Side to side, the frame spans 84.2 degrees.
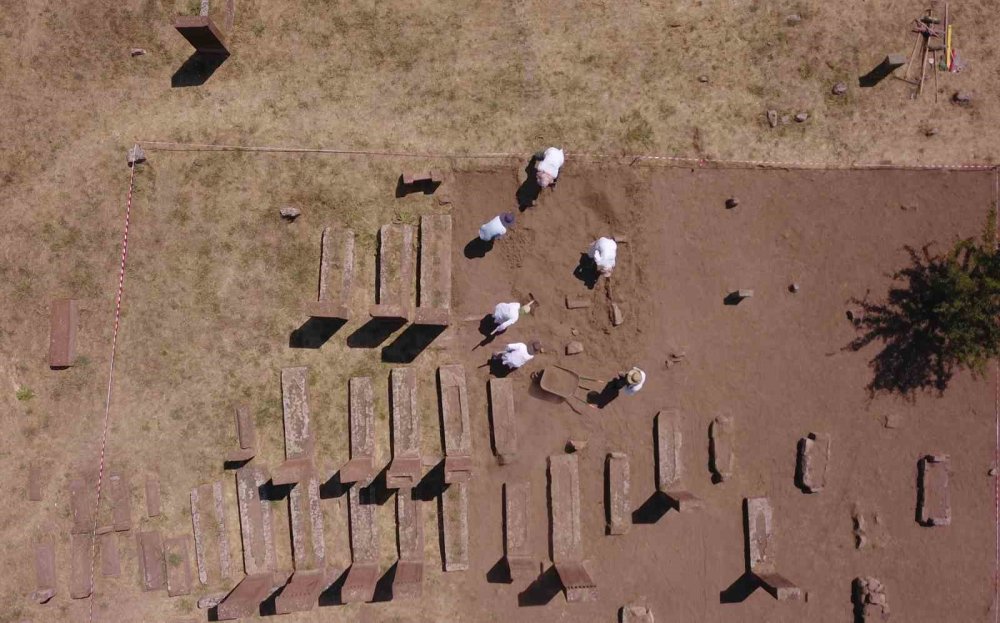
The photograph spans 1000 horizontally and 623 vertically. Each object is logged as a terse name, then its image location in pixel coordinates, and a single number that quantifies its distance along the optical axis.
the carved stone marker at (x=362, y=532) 11.20
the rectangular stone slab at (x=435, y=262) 11.46
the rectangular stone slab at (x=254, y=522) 11.28
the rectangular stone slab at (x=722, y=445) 11.34
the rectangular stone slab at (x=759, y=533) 11.34
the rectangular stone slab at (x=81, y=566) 11.38
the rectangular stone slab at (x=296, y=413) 11.37
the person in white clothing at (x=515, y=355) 11.20
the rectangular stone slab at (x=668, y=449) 11.34
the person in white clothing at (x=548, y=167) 11.09
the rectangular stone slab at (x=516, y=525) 11.28
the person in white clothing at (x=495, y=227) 11.11
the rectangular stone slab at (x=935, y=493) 11.39
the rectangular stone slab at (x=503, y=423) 11.41
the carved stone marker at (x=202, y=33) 10.79
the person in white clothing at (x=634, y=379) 11.05
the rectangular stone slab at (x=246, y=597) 10.43
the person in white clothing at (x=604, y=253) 11.04
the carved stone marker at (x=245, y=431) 11.37
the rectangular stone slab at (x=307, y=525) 11.23
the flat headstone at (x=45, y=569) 11.41
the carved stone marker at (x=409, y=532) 11.18
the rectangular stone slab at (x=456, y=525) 11.30
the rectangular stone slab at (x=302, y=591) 10.33
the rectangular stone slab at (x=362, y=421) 11.29
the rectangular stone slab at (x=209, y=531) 11.33
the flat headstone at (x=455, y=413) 11.36
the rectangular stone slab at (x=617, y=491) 11.32
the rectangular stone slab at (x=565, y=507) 11.34
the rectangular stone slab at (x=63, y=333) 11.50
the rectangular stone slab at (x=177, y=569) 11.35
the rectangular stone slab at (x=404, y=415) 11.27
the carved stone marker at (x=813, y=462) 11.36
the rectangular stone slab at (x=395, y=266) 11.47
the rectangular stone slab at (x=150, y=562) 11.38
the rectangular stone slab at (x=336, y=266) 11.45
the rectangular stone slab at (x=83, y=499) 11.42
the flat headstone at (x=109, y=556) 11.41
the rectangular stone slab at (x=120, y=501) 11.39
